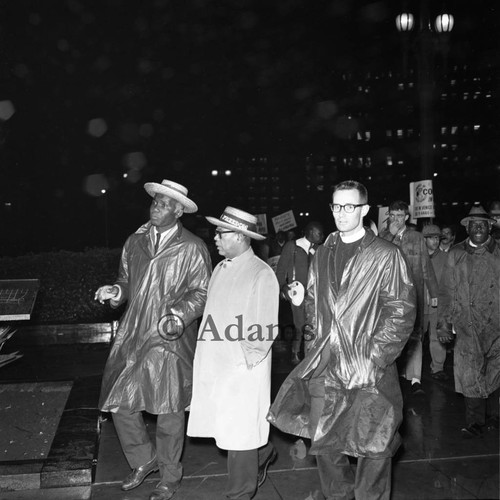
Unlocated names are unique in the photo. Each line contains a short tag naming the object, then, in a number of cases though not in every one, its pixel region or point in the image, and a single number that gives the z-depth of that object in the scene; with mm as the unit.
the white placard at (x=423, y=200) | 11633
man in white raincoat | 4457
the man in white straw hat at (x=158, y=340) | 4883
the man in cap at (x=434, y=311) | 8547
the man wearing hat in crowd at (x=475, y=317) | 6227
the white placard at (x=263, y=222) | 16734
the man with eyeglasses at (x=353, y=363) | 4082
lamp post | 12367
